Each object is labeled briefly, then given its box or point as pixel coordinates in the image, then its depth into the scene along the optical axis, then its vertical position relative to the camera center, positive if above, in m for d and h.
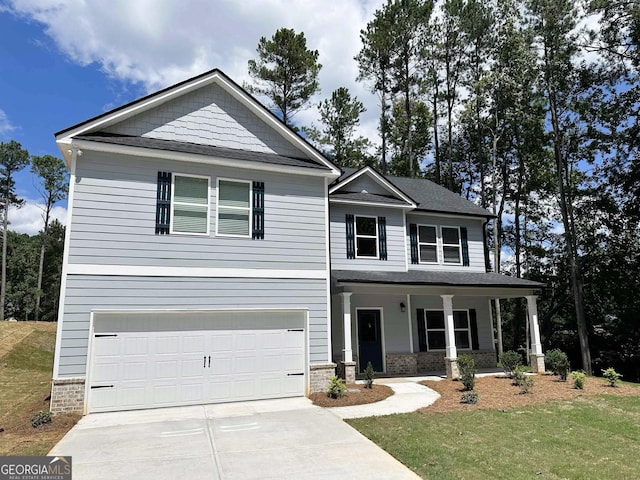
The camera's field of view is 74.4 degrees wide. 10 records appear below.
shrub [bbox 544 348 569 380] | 12.79 -1.55
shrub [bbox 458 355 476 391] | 10.91 -1.56
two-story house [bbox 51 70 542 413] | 9.27 +1.32
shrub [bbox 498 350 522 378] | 13.07 -1.52
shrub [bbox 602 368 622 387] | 12.38 -1.94
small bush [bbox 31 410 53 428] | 7.97 -1.89
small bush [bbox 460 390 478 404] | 9.82 -1.97
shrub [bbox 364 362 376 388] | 11.30 -1.65
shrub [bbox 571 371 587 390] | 11.59 -1.90
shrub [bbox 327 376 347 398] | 10.16 -1.77
